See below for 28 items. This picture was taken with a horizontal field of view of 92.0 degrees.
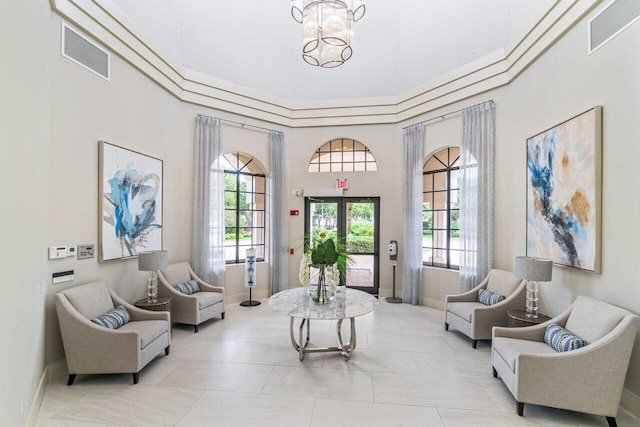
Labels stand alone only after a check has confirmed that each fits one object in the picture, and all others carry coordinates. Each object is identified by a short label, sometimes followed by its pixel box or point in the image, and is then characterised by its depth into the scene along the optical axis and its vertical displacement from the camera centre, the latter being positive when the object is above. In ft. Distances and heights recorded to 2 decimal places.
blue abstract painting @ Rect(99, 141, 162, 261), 13.44 +0.61
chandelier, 11.89 +7.53
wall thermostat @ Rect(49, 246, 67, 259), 11.06 -1.36
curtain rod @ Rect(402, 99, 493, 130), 18.52 +6.55
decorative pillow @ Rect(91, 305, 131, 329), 11.51 -3.98
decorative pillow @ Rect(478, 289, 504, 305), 14.84 -3.89
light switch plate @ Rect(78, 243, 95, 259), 12.35 -1.47
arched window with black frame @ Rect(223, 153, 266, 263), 21.83 +0.75
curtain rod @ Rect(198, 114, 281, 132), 20.71 +6.40
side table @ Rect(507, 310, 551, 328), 12.00 -3.95
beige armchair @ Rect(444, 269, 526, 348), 14.10 -4.34
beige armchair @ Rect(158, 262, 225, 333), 15.85 -4.45
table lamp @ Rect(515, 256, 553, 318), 11.80 -2.13
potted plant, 13.08 -2.11
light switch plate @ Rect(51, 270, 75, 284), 11.30 -2.33
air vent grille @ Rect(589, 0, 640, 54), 9.19 +6.31
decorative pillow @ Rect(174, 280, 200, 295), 16.87 -3.99
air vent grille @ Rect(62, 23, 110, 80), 11.81 +6.61
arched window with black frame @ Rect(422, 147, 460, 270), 20.26 +0.53
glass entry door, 23.54 -0.69
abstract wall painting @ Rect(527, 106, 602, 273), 10.43 +1.04
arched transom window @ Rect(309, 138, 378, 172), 23.59 +4.59
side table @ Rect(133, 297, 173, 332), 14.16 -4.11
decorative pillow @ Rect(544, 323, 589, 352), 9.38 -3.82
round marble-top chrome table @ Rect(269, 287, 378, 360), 11.87 -3.69
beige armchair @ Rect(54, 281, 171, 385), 10.69 -4.55
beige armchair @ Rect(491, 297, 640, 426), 8.45 -4.28
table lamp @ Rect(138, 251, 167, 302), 14.03 -2.21
